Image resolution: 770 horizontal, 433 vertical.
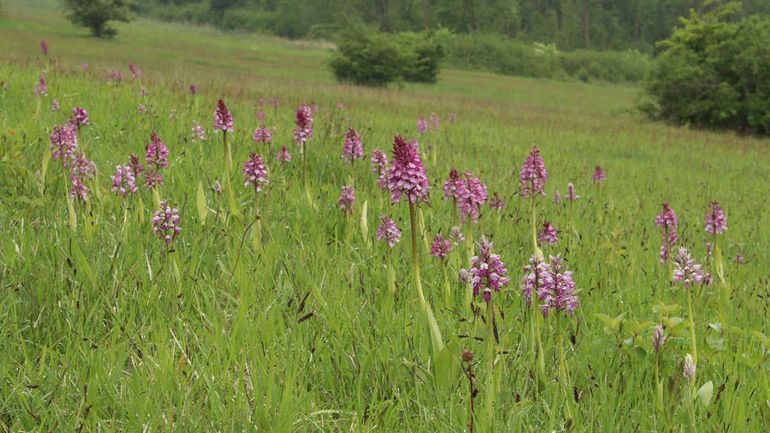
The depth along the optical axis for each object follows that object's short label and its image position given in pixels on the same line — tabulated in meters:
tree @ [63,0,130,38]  43.34
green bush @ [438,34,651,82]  56.78
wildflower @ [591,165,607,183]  5.86
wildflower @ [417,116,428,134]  9.77
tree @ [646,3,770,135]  24.92
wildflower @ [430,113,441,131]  11.16
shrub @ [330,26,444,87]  32.00
